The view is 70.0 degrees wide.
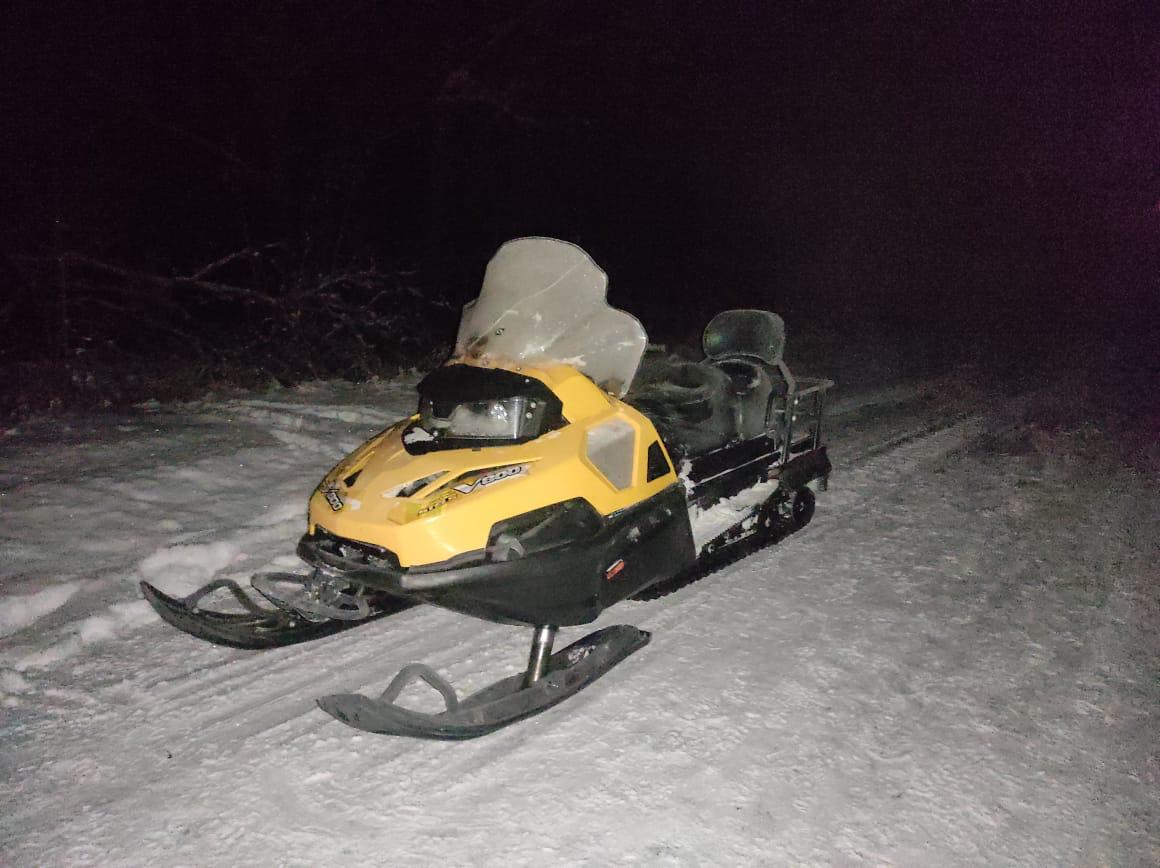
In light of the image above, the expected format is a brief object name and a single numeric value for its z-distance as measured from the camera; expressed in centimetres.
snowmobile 276
